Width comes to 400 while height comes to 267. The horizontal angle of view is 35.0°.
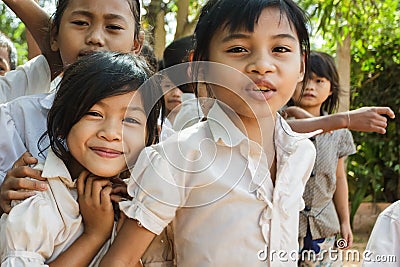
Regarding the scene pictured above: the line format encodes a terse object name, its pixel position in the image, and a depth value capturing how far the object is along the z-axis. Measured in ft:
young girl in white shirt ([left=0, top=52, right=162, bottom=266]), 5.04
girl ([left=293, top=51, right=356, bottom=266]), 11.06
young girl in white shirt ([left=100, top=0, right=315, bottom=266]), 5.01
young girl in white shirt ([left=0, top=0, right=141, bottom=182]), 6.10
